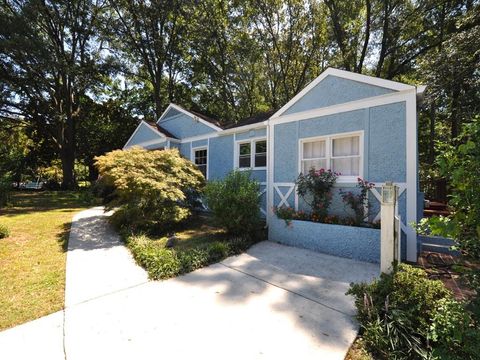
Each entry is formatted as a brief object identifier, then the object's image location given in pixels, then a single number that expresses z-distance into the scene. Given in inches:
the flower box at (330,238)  215.3
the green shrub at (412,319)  87.8
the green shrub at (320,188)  260.7
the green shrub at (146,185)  281.1
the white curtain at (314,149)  285.0
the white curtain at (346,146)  260.2
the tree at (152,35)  682.8
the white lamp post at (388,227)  142.9
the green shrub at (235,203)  266.5
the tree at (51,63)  606.9
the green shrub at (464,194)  84.1
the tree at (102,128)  922.7
